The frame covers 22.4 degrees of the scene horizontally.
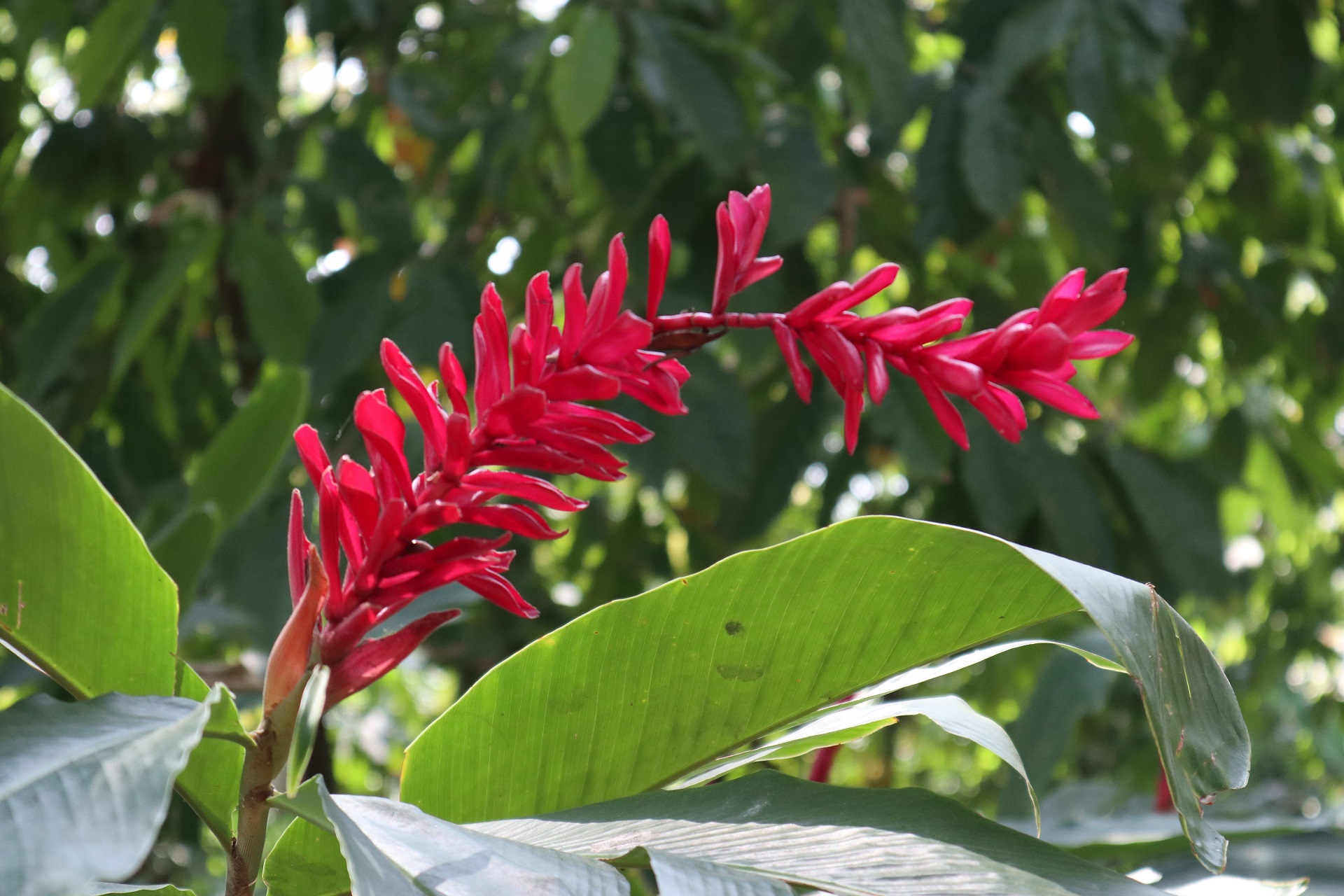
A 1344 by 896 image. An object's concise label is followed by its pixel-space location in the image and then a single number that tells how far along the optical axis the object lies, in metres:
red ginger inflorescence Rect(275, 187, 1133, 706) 0.97
